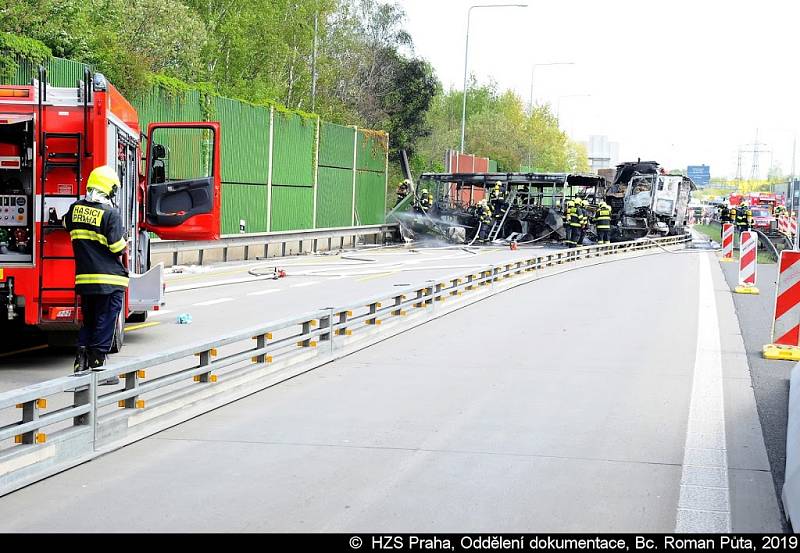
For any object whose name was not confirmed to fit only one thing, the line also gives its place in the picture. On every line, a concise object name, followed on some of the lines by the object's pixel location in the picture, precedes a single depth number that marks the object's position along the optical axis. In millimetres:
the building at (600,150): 129000
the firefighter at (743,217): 44438
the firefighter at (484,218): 42906
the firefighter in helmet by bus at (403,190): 44906
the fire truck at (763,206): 62731
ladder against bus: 43031
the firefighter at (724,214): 48719
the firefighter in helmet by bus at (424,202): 43406
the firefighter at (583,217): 40672
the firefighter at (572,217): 40438
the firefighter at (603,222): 39688
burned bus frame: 42375
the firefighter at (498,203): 43125
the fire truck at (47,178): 10992
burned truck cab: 45375
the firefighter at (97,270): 9453
